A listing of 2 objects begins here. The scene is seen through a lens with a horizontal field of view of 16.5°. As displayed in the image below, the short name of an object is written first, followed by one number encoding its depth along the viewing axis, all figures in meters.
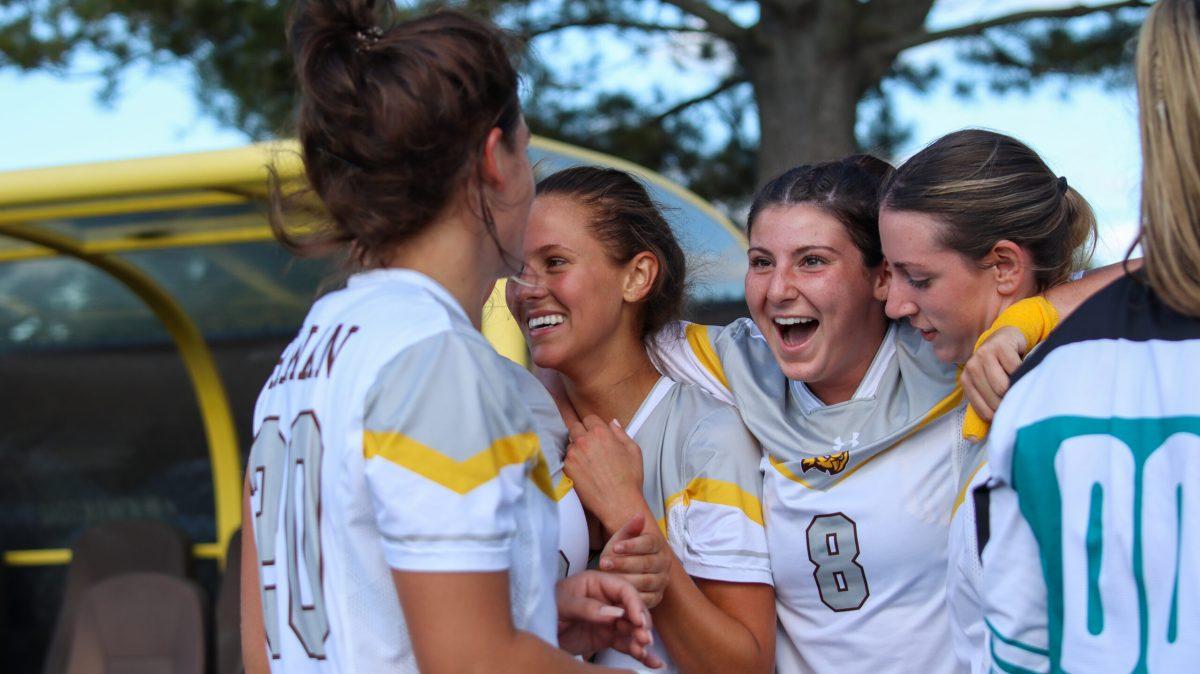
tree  9.36
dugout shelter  7.99
